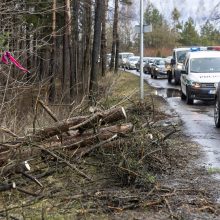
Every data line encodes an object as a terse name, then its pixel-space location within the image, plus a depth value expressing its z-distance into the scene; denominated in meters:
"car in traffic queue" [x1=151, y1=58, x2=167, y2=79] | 41.81
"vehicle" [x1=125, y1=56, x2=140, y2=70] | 64.75
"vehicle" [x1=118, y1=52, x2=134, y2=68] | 64.78
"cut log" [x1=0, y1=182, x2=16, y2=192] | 6.16
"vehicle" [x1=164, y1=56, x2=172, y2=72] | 35.67
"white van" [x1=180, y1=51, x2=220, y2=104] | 19.30
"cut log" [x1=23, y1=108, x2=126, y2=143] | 7.79
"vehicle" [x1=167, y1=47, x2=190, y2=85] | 31.79
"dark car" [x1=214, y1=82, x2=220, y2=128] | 13.30
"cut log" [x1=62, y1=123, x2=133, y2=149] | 7.96
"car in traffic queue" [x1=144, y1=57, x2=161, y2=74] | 47.69
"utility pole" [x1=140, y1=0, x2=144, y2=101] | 18.80
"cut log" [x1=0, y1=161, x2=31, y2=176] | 6.71
